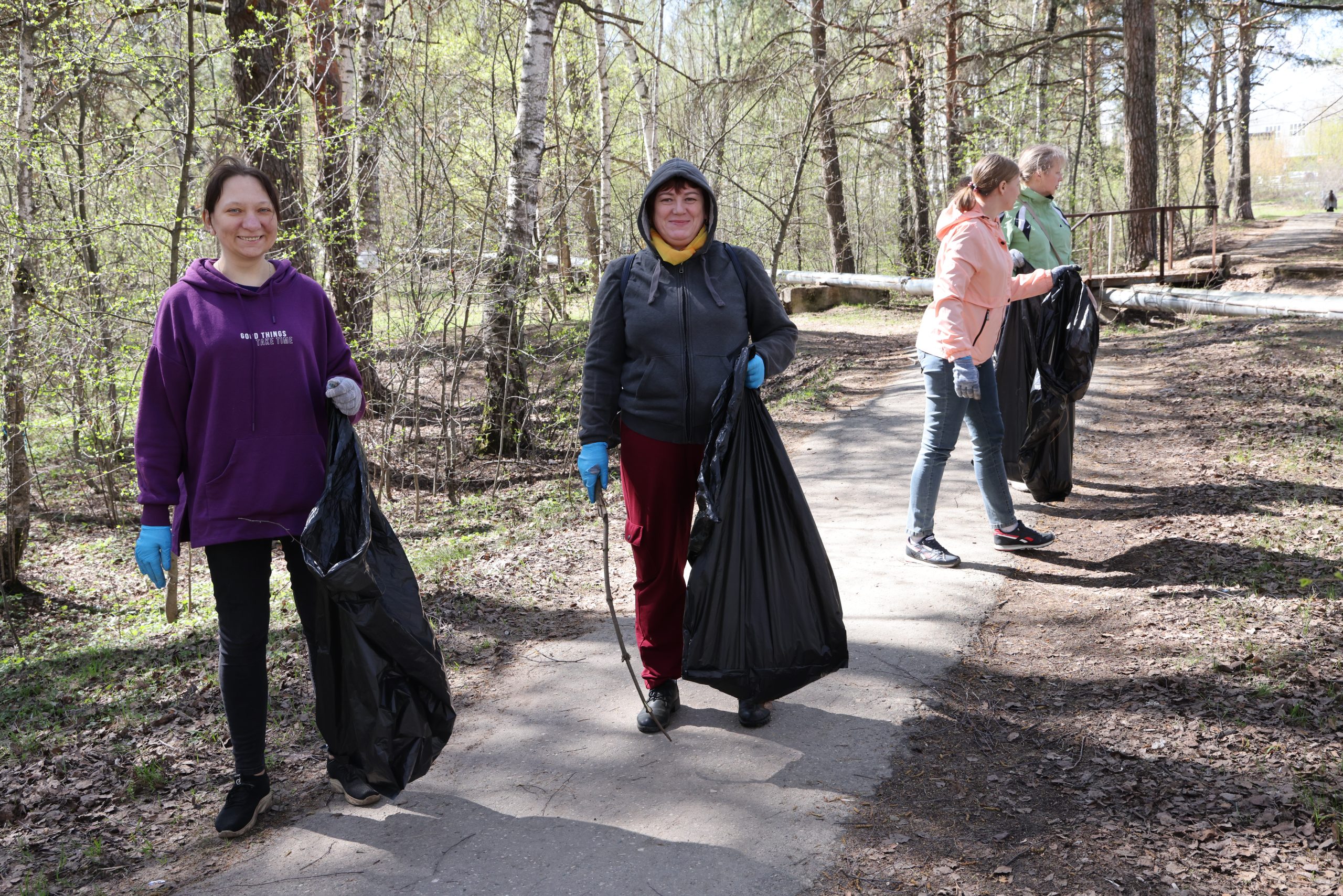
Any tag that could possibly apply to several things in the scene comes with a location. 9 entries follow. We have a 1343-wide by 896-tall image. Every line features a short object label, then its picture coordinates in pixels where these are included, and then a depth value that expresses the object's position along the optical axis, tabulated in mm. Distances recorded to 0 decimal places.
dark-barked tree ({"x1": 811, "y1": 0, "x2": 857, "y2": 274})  12336
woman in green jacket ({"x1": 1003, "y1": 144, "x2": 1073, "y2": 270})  5332
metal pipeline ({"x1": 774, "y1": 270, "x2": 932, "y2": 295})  17266
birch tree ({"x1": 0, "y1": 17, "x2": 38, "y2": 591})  6844
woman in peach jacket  4551
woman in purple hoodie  2707
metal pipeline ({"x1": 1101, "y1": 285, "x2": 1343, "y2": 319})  11617
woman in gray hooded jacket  3227
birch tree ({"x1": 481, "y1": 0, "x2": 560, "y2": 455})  7805
